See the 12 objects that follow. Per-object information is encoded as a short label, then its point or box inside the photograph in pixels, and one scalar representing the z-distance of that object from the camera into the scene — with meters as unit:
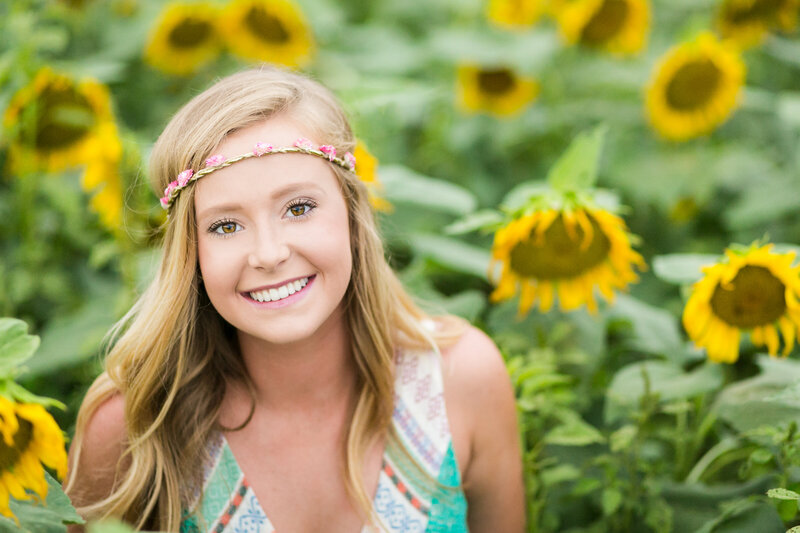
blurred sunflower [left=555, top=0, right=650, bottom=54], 2.58
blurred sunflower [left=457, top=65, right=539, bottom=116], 2.67
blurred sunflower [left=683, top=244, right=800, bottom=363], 1.98
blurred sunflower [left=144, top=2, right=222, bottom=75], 2.57
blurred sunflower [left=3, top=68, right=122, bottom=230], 2.26
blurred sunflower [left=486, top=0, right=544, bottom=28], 2.72
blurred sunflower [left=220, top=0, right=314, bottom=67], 2.56
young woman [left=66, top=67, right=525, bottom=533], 1.90
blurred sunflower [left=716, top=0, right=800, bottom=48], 2.58
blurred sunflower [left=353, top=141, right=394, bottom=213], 2.13
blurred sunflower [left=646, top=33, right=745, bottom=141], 2.46
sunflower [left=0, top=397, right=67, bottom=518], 1.81
